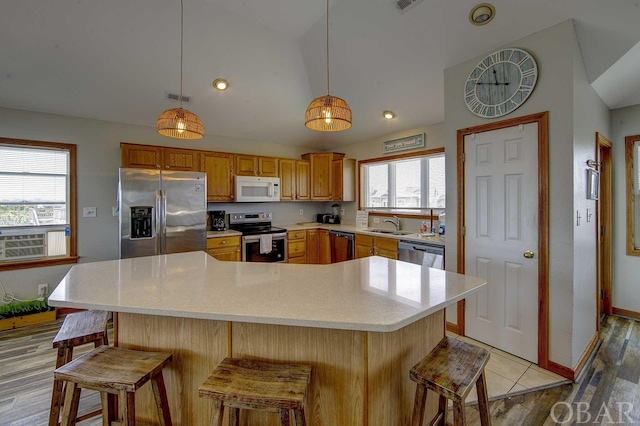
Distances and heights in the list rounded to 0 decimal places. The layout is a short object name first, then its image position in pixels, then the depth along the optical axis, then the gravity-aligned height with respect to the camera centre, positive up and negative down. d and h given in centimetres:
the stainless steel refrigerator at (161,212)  337 +3
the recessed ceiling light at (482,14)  225 +155
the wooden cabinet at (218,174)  427 +60
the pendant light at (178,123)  216 +68
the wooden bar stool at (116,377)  124 -70
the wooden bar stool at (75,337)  148 -70
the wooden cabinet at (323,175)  530 +69
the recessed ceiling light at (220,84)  357 +161
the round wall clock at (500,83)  233 +109
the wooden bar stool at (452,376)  121 -71
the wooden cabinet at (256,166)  459 +78
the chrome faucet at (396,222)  450 -14
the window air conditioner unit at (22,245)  332 -34
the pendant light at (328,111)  191 +67
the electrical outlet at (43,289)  345 -87
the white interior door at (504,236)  237 -20
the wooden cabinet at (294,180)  502 +59
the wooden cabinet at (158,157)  370 +76
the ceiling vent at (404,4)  244 +176
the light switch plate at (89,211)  368 +4
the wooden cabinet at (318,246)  497 -57
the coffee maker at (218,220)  448 -9
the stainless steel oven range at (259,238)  434 -37
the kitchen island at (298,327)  126 -56
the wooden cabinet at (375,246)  379 -46
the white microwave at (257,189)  451 +39
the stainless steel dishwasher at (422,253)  315 -47
